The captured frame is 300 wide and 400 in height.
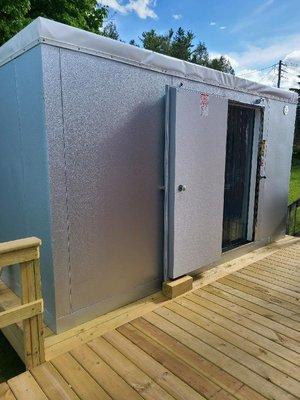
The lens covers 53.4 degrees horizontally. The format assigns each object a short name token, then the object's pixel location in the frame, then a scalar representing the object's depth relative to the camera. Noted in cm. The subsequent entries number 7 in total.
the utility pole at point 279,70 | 2416
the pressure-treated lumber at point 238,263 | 315
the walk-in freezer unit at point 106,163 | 203
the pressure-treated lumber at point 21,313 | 171
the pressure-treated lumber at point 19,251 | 166
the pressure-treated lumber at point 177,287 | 274
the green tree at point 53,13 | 571
